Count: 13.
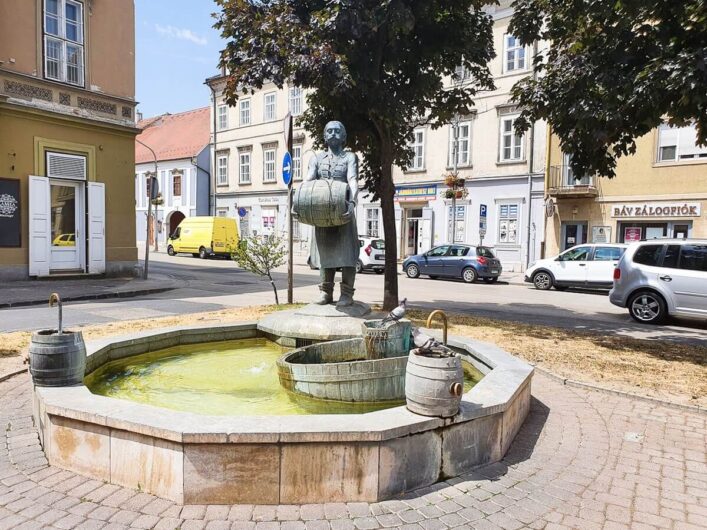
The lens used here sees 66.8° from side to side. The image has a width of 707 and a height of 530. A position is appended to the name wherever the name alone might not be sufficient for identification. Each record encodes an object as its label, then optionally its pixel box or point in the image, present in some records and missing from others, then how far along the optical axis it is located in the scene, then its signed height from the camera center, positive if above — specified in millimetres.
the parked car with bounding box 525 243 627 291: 17297 -815
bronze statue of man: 6297 +75
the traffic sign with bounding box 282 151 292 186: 10070 +1350
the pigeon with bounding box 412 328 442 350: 4793 -869
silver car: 10695 -714
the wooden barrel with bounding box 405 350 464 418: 3367 -914
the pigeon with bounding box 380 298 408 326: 4941 -680
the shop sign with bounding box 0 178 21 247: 14531 +600
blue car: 20828 -832
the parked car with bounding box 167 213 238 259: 32125 +186
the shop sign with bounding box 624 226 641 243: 22516 +515
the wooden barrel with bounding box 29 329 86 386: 3906 -913
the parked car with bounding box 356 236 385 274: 24328 -640
